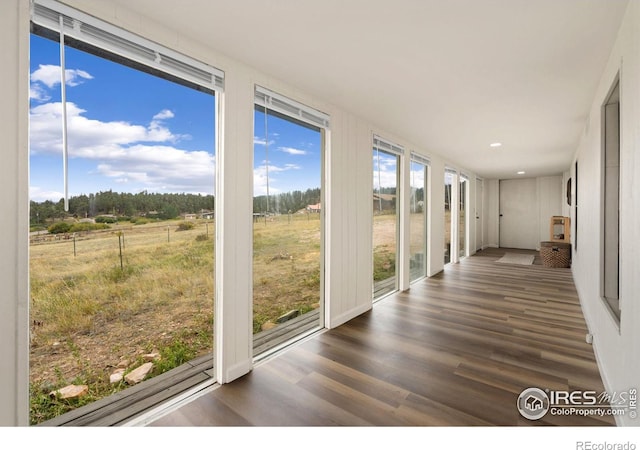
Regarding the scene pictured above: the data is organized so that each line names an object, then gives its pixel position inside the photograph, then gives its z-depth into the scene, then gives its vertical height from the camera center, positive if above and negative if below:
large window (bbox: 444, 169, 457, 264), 6.70 +0.24
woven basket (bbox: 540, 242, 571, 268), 6.55 -0.66
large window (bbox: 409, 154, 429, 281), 5.15 +0.11
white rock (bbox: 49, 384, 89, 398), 1.76 -0.98
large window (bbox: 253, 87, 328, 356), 2.72 +0.03
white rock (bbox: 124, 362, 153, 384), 2.09 -1.04
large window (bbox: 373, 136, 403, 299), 4.20 +0.12
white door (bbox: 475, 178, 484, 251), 9.30 +0.27
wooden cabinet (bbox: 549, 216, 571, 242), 7.46 -0.13
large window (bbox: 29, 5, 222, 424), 1.61 +0.08
